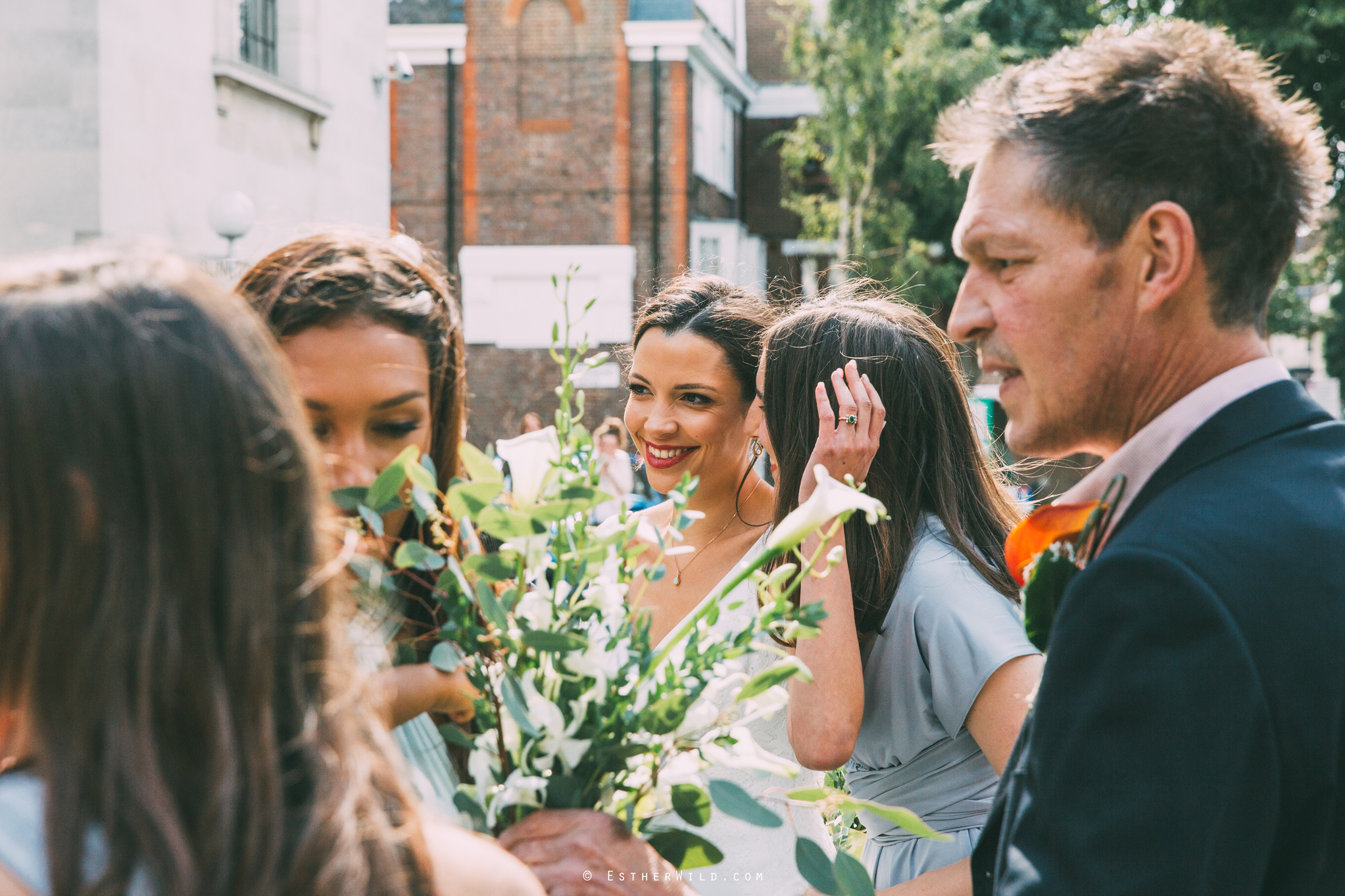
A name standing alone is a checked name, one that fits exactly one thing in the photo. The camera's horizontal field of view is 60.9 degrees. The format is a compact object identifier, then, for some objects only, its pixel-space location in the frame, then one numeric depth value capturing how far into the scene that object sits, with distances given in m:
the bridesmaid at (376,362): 1.78
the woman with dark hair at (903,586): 2.20
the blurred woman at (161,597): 0.90
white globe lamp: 7.41
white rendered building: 7.79
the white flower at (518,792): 1.35
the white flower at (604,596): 1.39
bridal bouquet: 1.36
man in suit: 1.19
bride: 3.24
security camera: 12.59
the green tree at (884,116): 22.05
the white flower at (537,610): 1.37
